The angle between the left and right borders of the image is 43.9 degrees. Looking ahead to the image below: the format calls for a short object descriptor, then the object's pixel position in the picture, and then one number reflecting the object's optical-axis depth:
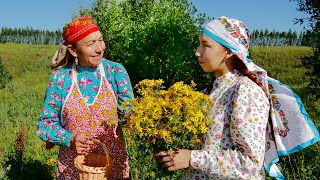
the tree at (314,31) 10.48
